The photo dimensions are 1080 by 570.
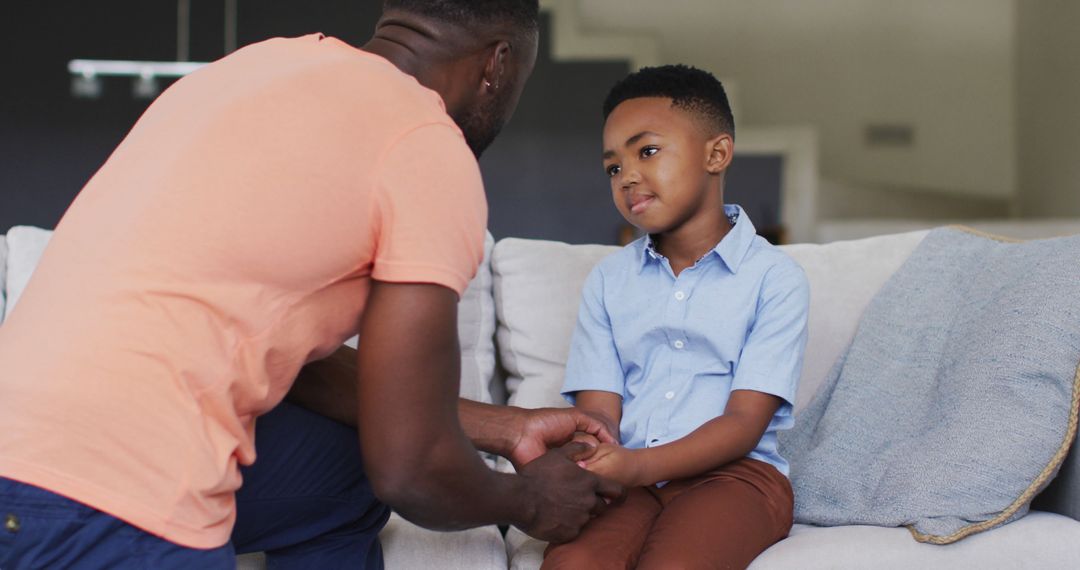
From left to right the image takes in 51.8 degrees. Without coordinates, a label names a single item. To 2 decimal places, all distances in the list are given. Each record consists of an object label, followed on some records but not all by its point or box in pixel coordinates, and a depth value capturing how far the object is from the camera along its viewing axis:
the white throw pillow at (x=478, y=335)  2.03
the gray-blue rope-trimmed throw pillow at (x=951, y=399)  1.51
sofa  1.97
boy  1.44
